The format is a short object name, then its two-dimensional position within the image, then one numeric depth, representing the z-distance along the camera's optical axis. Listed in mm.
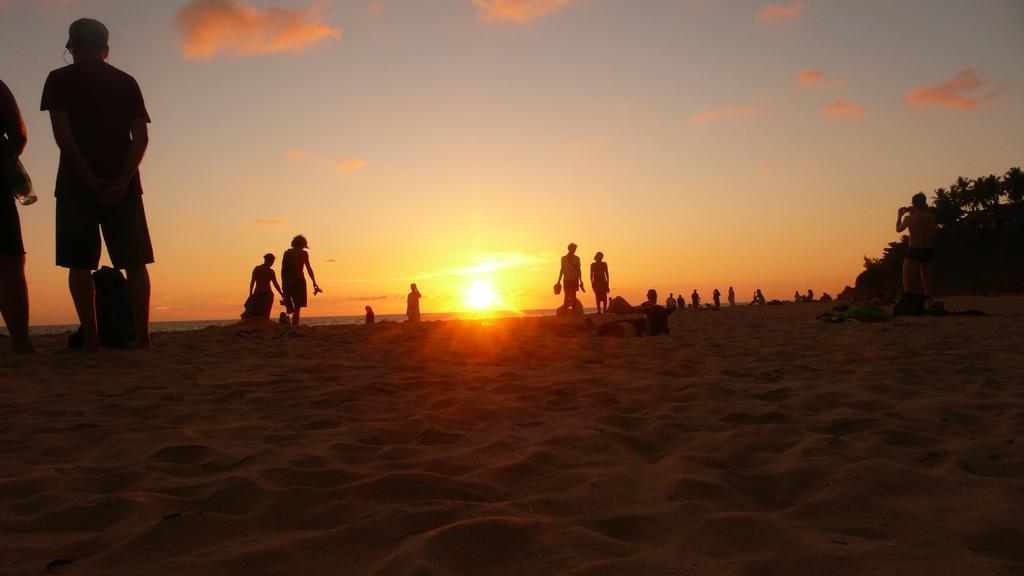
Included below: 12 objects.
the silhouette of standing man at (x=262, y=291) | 10398
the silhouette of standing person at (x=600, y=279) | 14117
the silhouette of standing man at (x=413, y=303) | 16031
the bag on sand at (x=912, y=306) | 9352
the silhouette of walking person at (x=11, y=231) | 4398
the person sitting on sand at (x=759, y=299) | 26344
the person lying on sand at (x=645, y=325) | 7387
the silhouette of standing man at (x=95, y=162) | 4387
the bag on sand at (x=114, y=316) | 5582
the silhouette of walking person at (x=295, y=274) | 11000
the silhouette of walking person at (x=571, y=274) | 13299
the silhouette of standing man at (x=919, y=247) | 9352
